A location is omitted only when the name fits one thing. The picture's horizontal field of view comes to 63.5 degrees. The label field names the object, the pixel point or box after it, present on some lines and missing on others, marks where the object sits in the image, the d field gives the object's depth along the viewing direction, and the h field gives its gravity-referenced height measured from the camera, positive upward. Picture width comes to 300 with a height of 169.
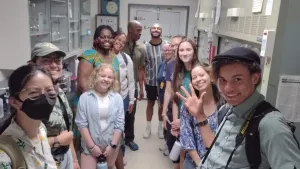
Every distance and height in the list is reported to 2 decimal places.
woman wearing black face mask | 1.02 -0.35
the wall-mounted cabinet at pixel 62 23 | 2.73 +0.08
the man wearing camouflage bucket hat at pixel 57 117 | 1.37 -0.51
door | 5.48 +0.36
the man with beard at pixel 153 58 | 3.29 -0.34
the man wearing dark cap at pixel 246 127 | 0.78 -0.31
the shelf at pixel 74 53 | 3.52 -0.35
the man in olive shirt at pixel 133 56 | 3.06 -0.31
